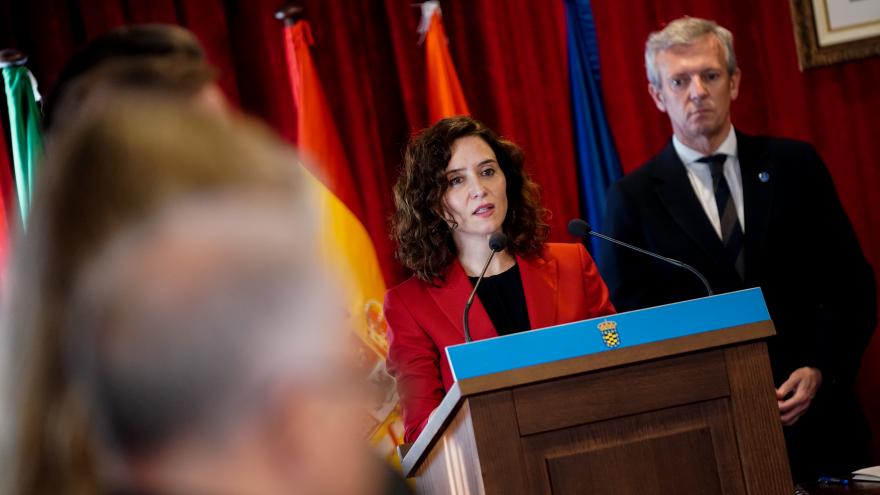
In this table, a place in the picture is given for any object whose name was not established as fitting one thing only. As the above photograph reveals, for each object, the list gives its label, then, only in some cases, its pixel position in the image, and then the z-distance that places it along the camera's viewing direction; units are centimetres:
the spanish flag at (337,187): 895
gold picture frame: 997
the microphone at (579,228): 613
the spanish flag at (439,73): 934
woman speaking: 661
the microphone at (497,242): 626
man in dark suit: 736
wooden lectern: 471
